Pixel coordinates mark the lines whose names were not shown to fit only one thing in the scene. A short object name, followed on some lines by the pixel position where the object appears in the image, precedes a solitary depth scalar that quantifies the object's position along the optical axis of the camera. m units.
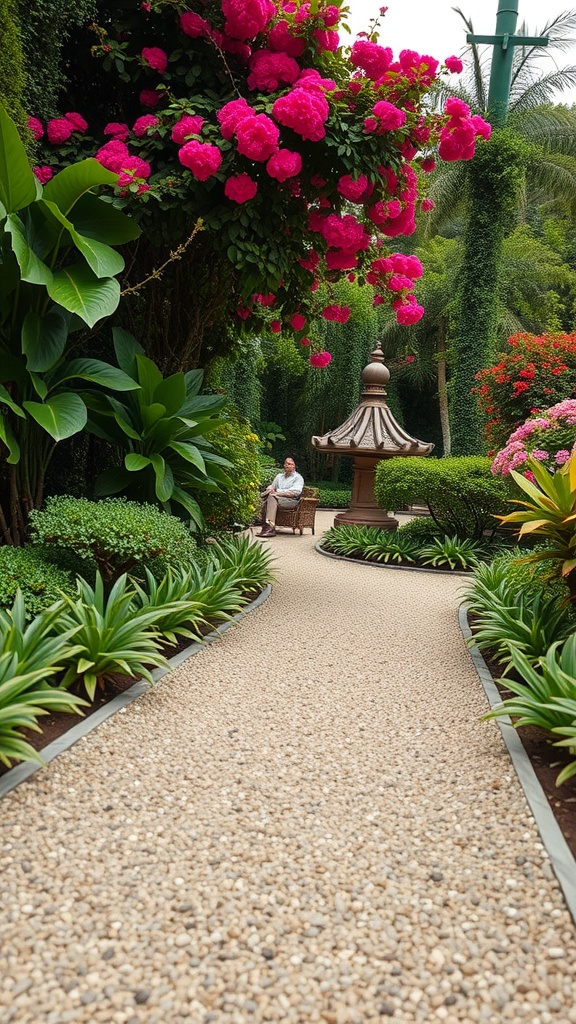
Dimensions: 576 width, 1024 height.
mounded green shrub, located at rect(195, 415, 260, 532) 5.34
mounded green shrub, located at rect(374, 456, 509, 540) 7.50
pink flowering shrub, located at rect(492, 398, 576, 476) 4.86
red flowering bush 7.74
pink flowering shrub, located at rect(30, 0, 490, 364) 3.87
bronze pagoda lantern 9.34
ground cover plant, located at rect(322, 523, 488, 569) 7.42
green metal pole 12.46
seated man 9.93
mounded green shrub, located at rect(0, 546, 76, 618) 3.02
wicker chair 10.42
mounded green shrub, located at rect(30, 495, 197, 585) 3.44
